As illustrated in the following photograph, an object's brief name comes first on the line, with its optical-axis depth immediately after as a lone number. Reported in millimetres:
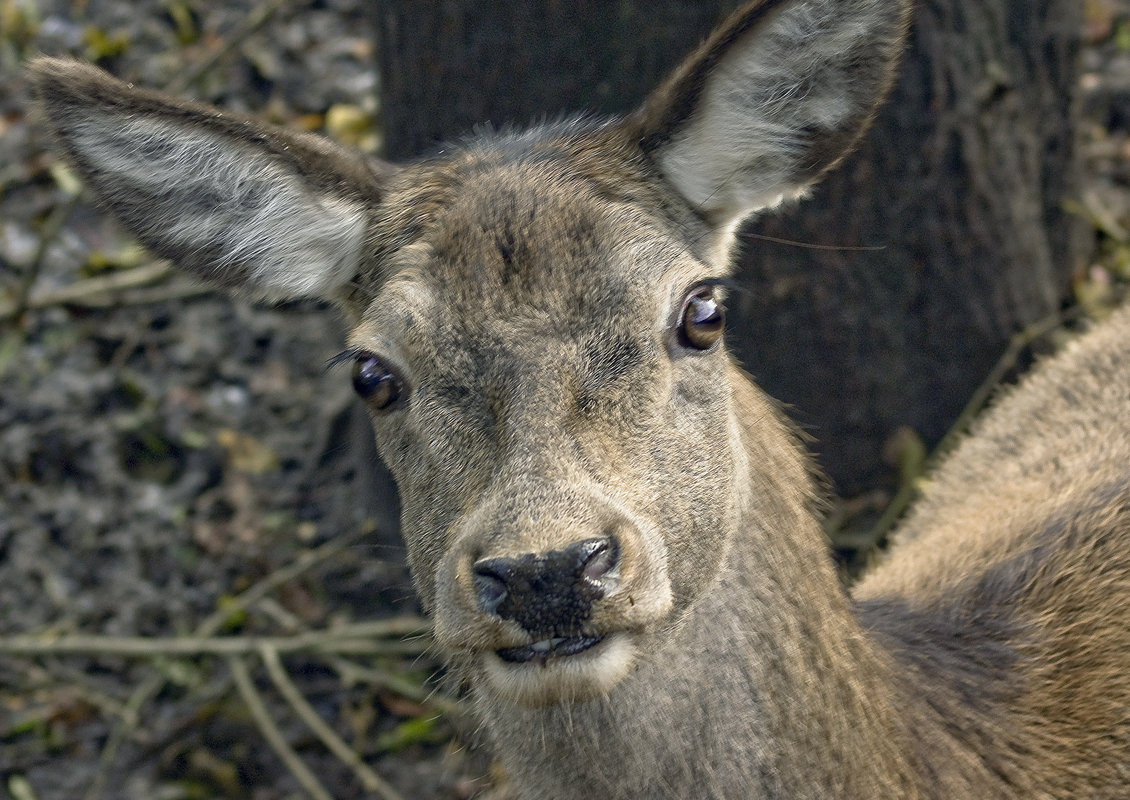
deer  5312
